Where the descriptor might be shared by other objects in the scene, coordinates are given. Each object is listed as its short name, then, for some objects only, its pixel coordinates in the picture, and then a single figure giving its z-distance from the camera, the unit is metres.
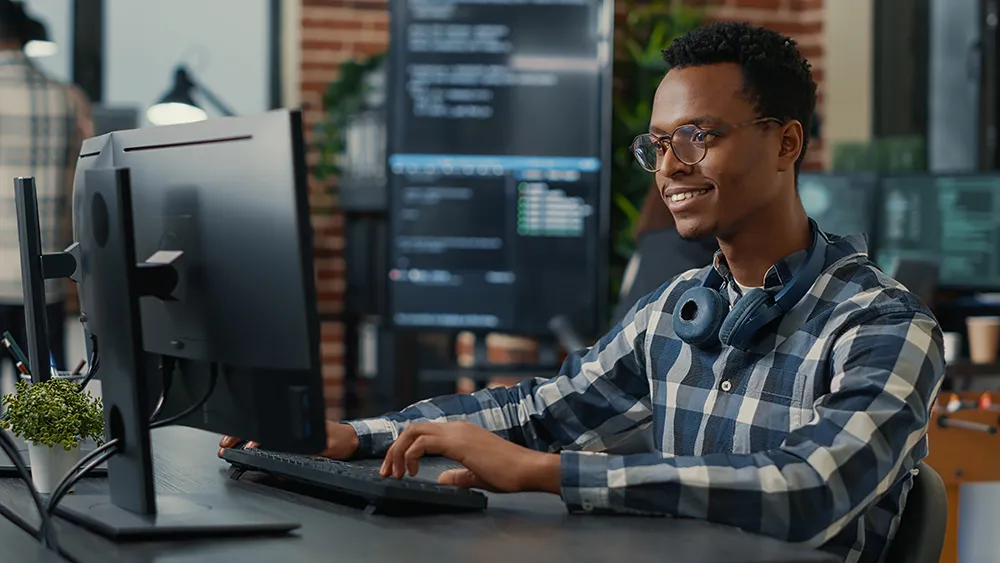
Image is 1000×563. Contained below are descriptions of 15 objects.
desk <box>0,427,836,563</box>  2.22
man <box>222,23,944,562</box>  2.35
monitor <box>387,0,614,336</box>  5.13
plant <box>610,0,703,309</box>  5.69
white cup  4.73
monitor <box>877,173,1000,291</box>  5.14
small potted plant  2.49
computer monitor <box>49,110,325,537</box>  2.25
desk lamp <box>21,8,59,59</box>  5.33
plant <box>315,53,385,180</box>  6.41
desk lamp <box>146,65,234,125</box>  5.33
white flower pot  2.51
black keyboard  2.37
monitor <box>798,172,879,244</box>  5.36
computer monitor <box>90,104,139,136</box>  6.58
